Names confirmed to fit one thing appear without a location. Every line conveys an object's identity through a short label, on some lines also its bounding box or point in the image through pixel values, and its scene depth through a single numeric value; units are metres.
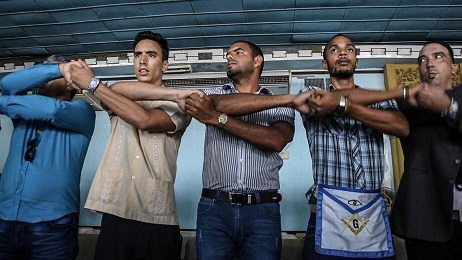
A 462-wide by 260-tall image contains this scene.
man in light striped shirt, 1.50
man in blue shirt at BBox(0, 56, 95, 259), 1.46
